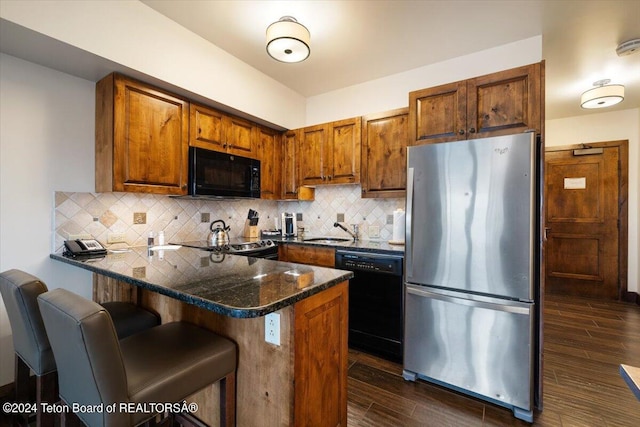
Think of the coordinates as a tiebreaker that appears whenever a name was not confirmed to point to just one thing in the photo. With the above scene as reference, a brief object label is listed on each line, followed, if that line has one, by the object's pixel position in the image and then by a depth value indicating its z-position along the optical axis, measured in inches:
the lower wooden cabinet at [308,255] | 101.7
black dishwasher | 87.7
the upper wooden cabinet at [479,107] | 73.0
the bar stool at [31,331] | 44.5
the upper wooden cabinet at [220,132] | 96.2
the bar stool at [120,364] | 31.7
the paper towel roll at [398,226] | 102.5
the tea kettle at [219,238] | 99.4
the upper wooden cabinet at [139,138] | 77.4
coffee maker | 134.1
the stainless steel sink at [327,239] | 116.8
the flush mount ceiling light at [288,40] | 76.4
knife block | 125.8
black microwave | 93.8
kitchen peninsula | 40.4
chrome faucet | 119.5
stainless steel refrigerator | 66.2
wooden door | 155.9
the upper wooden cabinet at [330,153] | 112.1
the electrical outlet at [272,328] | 42.3
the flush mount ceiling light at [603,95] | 118.6
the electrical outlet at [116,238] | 86.5
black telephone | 73.1
